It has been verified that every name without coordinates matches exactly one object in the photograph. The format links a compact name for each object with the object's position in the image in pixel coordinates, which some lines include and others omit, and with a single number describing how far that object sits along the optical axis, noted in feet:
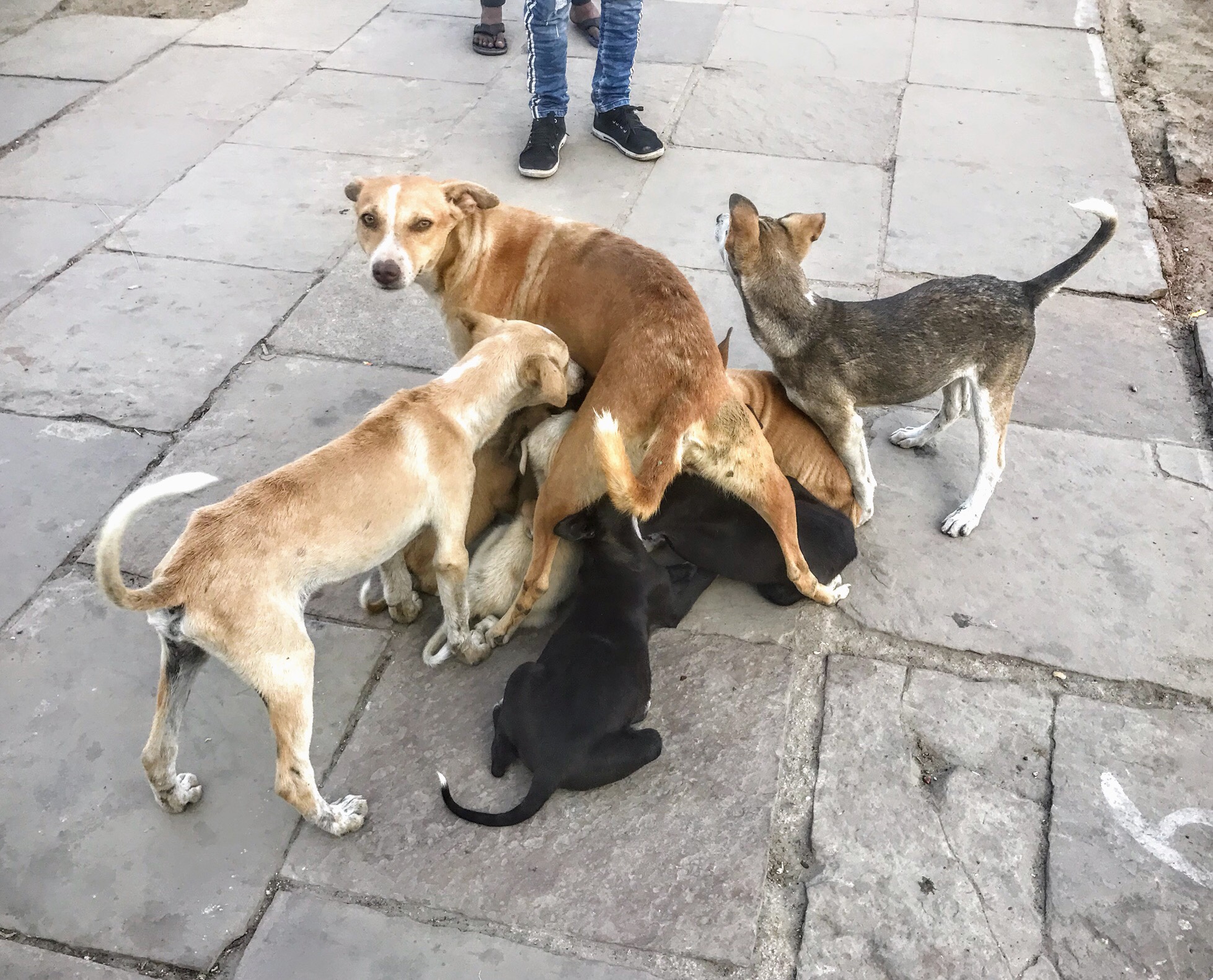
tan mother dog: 9.73
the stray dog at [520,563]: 10.73
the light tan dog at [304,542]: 7.93
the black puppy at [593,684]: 8.64
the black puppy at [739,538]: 10.70
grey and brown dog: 11.23
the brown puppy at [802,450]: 11.86
